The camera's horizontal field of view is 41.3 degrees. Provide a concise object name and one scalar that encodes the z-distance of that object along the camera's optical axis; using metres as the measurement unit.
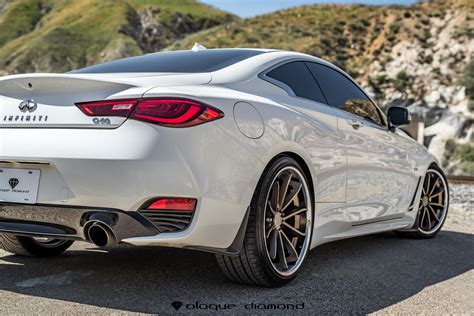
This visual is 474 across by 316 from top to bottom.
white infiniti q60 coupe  3.13
